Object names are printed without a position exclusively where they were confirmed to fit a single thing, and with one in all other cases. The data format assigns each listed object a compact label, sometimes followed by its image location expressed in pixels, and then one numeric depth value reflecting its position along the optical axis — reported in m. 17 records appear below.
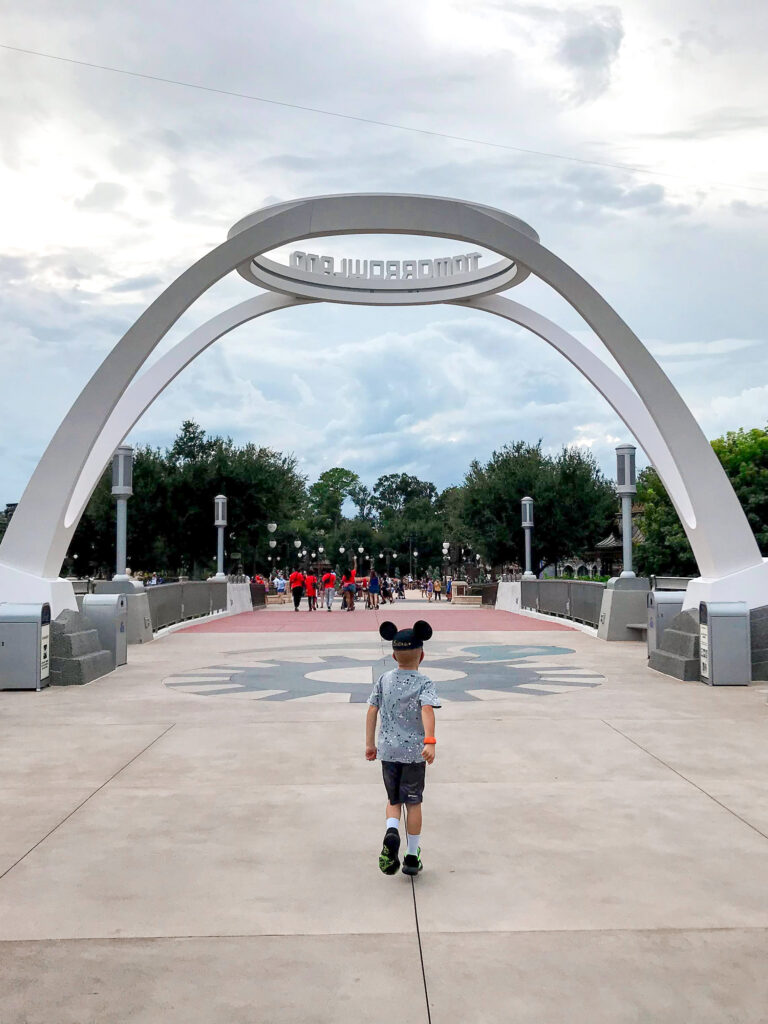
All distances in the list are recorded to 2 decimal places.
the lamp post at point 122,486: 20.05
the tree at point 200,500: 47.81
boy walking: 4.96
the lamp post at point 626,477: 20.31
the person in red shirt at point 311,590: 33.09
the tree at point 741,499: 44.56
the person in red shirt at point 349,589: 33.47
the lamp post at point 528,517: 32.28
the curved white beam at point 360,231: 14.75
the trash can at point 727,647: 12.01
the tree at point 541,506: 54.00
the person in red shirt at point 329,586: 33.75
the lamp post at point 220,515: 30.53
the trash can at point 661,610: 14.06
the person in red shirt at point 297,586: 32.78
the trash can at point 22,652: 11.89
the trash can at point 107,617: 14.04
